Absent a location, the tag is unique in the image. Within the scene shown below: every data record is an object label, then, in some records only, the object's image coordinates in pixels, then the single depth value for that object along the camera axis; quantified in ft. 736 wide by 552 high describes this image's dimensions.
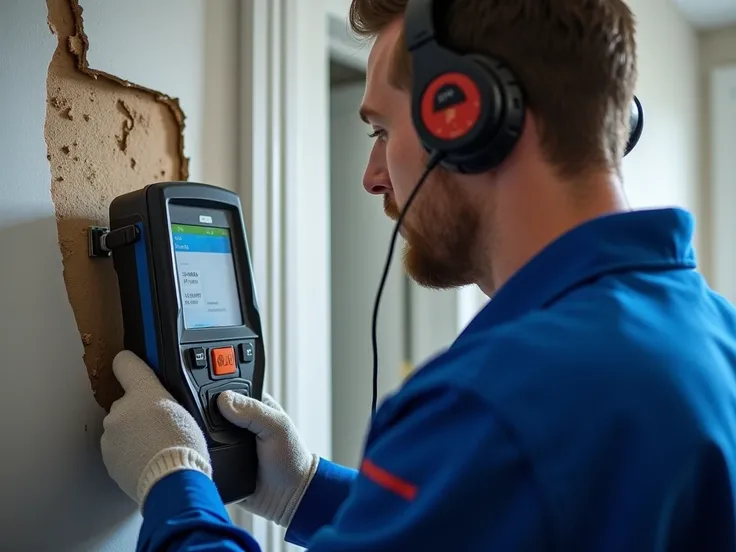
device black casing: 2.50
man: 1.53
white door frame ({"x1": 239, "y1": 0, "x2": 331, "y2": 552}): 3.31
